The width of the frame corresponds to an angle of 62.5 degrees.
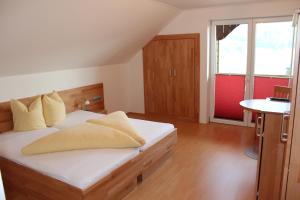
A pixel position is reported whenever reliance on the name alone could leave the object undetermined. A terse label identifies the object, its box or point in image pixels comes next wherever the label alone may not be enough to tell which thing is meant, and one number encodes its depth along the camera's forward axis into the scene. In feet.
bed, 7.06
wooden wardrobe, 15.71
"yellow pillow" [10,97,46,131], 10.64
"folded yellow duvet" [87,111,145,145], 9.35
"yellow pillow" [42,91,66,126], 11.49
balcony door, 13.60
